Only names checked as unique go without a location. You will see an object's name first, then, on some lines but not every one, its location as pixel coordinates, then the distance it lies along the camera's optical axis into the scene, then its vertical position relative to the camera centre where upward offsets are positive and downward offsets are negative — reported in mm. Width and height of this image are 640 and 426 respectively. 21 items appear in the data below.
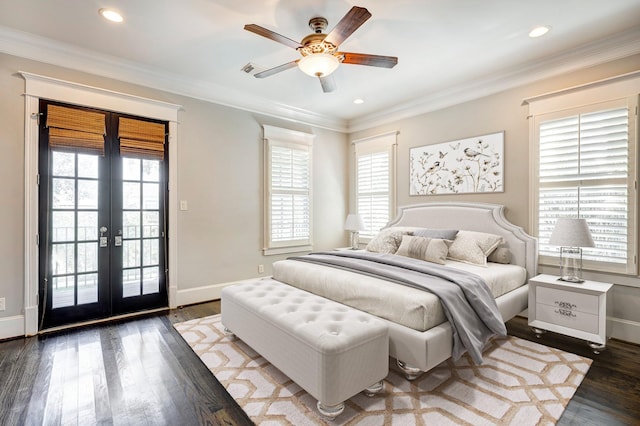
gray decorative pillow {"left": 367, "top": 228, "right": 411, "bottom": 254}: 3820 -374
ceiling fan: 2338 +1319
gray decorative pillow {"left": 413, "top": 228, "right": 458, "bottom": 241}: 3668 -256
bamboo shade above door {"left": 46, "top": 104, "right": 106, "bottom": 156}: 3125 +854
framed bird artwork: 3830 +635
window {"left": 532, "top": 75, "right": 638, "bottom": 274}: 2896 +397
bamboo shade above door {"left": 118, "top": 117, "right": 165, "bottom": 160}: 3508 +854
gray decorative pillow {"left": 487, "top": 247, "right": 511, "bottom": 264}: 3483 -488
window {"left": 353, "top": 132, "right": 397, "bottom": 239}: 5047 +547
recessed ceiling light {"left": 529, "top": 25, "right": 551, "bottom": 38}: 2773 +1683
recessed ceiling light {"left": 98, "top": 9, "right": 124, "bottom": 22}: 2545 +1654
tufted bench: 1762 -840
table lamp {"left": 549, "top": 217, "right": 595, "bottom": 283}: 2768 -235
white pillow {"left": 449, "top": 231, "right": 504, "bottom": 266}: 3357 -384
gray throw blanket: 2150 -621
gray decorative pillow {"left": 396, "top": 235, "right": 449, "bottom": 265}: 3297 -403
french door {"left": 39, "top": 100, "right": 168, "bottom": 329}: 3133 -118
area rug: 1816 -1209
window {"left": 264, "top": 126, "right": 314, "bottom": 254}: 4715 +341
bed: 2064 -619
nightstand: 2639 -863
